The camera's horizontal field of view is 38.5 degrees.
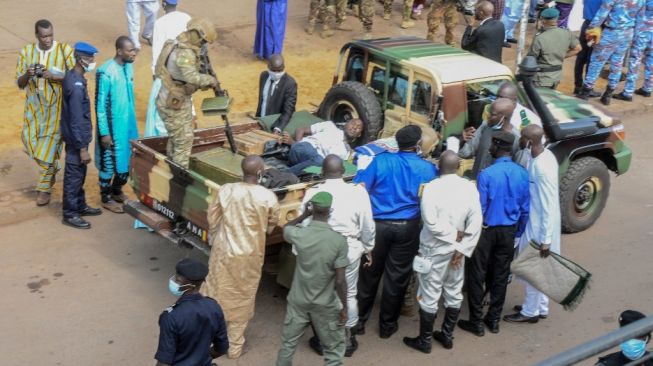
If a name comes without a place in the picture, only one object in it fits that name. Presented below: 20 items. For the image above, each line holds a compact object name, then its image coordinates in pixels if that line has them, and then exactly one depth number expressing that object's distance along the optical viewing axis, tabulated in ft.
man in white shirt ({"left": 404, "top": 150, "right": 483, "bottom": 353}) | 23.53
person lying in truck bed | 27.81
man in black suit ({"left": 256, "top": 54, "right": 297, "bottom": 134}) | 31.48
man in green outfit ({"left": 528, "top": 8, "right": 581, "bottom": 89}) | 38.58
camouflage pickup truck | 27.02
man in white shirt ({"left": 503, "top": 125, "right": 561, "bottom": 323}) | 25.32
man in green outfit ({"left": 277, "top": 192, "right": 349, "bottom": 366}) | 21.27
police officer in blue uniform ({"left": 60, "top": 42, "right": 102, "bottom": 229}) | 29.68
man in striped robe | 30.89
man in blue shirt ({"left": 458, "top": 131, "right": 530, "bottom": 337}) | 24.56
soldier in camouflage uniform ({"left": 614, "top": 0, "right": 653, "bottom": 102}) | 46.75
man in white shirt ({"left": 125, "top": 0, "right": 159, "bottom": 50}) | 43.14
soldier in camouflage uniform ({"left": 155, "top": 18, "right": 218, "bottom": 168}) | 27.14
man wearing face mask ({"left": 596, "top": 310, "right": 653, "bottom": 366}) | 15.83
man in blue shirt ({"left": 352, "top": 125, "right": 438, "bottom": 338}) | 24.00
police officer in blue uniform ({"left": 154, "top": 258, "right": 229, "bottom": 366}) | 17.63
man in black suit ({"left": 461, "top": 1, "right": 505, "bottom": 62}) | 37.52
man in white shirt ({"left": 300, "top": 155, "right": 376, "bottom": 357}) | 22.82
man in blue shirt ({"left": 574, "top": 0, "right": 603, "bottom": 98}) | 46.96
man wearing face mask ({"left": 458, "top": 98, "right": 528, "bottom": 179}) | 26.55
